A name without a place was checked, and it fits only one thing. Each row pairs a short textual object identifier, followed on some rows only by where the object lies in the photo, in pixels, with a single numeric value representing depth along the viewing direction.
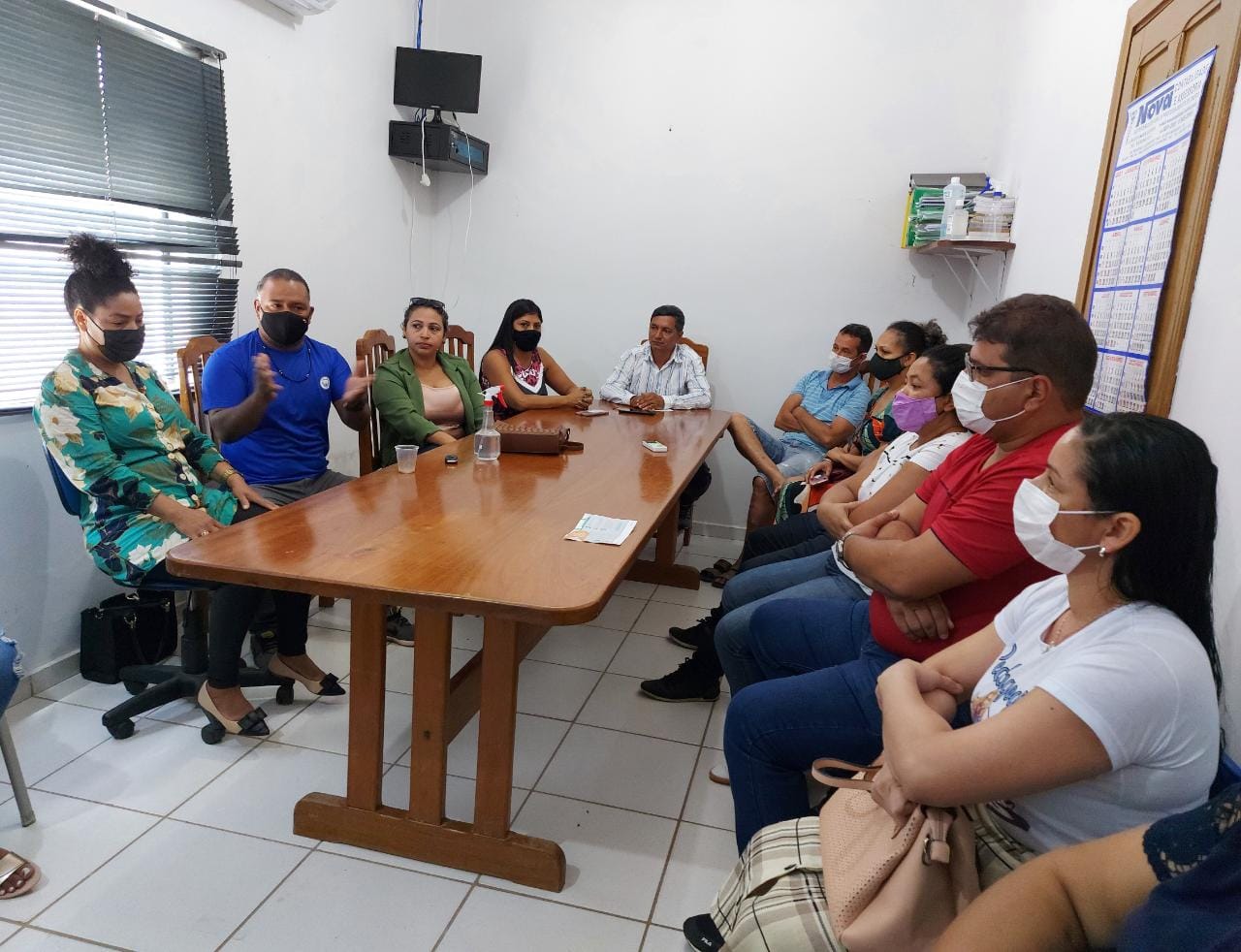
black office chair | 2.27
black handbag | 2.52
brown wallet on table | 2.82
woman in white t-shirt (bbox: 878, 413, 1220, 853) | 0.97
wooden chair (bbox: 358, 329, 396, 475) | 3.20
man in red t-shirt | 1.52
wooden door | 1.65
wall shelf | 3.57
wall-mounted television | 4.11
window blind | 2.29
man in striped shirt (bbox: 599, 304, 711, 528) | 4.07
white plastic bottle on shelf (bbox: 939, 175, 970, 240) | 3.56
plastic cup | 2.45
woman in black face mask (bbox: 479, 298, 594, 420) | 3.81
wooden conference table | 1.54
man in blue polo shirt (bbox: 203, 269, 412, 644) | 2.67
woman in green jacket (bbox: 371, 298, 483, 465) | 3.13
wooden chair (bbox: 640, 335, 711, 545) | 4.35
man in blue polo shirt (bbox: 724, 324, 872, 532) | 3.83
